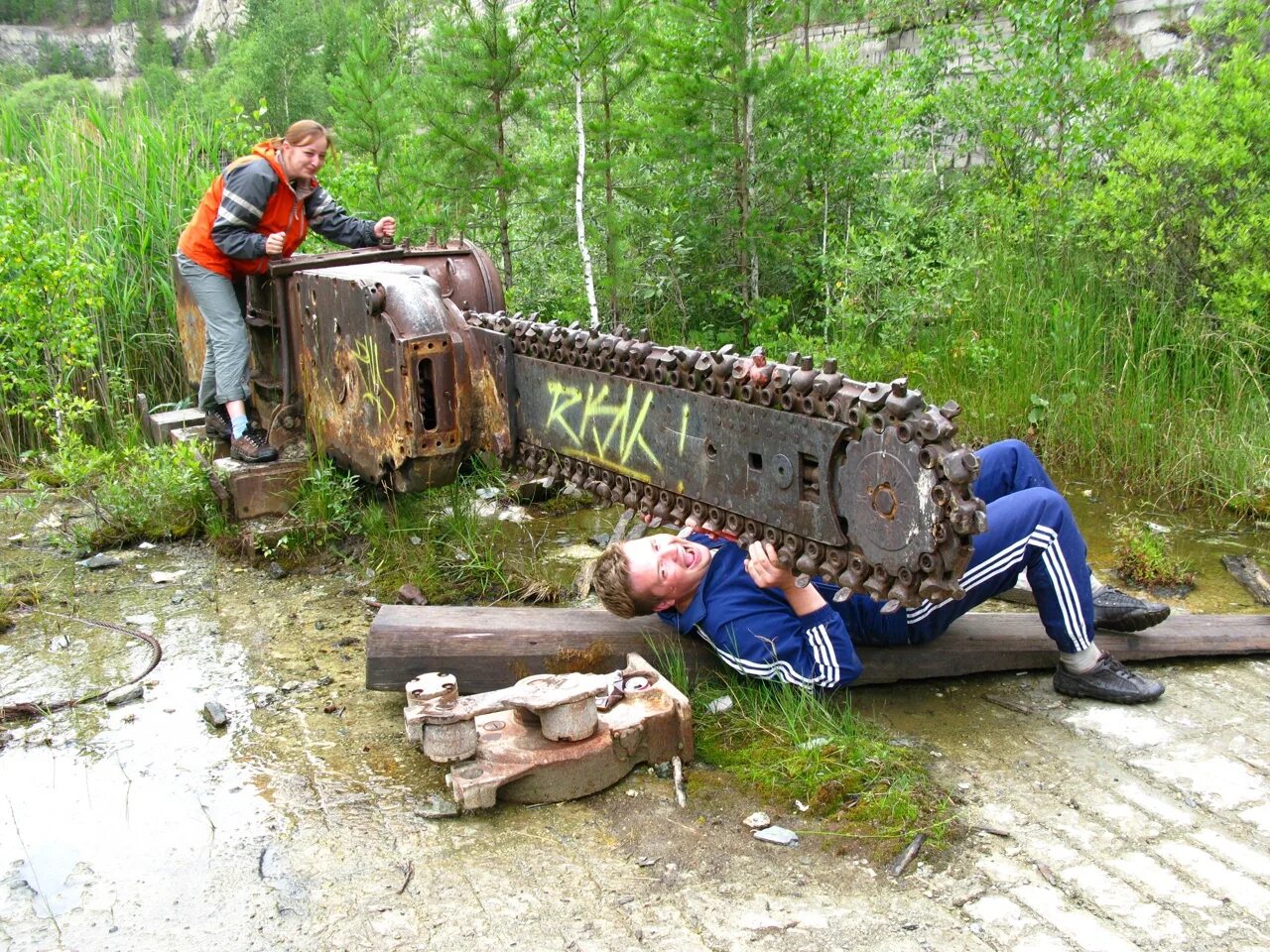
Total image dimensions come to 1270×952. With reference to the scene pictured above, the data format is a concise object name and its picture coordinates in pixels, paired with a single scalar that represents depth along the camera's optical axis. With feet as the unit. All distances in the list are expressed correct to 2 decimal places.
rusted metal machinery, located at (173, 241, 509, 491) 15.61
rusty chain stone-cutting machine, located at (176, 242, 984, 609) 10.10
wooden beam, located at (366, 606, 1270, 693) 13.28
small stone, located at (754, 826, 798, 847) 10.62
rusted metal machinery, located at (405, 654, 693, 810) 11.18
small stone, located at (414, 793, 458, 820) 11.32
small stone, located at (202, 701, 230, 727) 13.35
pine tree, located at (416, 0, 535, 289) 25.09
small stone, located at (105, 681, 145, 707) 13.96
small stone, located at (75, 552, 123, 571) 18.70
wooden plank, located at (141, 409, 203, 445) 22.15
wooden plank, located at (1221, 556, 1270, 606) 16.22
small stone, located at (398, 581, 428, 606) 16.85
